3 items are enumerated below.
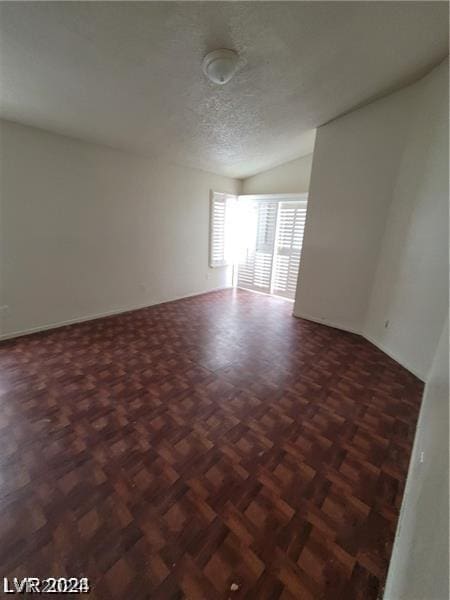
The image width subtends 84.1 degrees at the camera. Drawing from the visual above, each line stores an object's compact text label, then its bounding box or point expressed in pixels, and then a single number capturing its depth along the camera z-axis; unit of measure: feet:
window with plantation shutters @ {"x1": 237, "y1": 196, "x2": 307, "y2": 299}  14.34
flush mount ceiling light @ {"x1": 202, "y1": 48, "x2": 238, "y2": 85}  5.48
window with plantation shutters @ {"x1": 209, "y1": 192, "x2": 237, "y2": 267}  15.44
